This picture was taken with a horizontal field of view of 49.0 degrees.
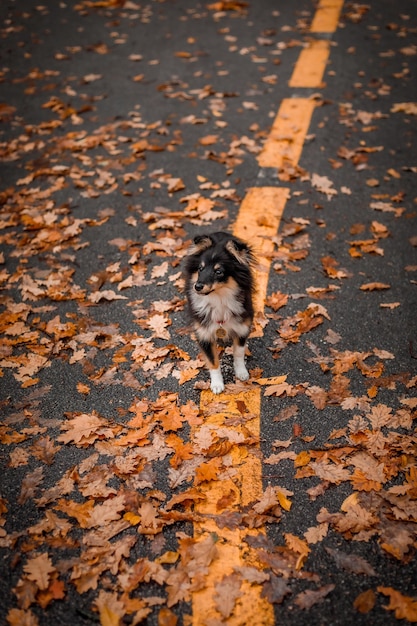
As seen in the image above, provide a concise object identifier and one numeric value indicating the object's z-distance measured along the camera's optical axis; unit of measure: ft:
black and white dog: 10.72
